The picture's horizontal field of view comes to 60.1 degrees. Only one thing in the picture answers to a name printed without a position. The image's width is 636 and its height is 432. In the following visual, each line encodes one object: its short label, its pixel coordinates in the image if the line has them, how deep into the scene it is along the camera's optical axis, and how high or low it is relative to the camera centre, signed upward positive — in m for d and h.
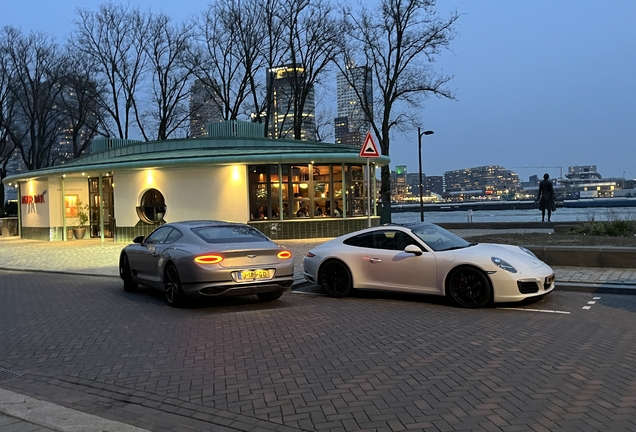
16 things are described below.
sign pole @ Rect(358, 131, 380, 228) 11.61 +0.97
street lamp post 30.62 +2.94
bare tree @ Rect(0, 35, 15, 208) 41.34 +7.79
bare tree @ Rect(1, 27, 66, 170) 41.69 +8.70
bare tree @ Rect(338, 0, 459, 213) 31.94 +8.17
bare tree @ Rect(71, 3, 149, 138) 41.44 +11.04
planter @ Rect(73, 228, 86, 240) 26.33 -1.40
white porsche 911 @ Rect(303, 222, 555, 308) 8.30 -1.21
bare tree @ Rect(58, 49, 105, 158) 41.88 +8.27
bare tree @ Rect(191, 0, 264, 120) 38.31 +10.38
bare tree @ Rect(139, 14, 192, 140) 41.42 +9.48
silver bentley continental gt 8.57 -1.03
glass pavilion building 21.19 +0.40
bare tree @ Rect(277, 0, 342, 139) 36.34 +9.51
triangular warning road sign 11.61 +0.97
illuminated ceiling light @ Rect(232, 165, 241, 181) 21.20 +0.90
